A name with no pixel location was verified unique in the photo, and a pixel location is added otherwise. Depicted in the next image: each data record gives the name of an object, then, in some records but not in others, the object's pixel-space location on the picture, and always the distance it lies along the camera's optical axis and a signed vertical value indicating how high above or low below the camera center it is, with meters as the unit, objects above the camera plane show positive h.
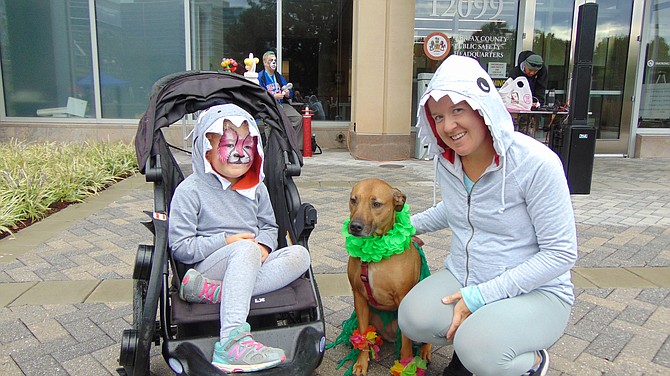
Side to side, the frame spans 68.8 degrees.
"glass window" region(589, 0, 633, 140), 10.24 +0.79
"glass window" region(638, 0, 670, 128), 10.14 +0.69
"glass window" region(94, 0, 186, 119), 10.41 +0.98
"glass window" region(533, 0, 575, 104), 10.37 +1.44
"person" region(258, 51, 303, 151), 9.00 +0.27
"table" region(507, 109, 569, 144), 7.68 -0.28
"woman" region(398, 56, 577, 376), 1.98 -0.59
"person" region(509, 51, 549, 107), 7.81 +0.48
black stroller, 2.11 -0.79
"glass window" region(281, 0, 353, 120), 10.76 +1.01
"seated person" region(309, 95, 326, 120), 11.06 -0.19
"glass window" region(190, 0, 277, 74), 10.62 +1.43
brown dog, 2.36 -0.79
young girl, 2.23 -0.68
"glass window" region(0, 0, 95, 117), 10.34 +0.79
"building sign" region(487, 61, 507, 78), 10.66 +0.72
